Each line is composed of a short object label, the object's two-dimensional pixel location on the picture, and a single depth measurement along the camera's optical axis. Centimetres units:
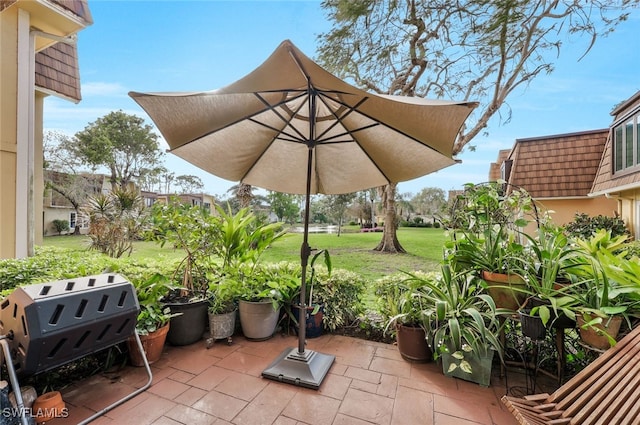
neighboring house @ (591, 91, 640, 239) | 547
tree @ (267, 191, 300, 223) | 2073
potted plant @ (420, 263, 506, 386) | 195
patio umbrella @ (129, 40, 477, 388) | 144
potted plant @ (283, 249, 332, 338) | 281
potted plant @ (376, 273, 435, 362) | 230
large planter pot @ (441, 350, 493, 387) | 202
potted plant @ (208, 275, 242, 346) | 260
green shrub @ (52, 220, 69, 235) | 1741
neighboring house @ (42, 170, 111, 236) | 1692
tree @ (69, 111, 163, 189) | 1752
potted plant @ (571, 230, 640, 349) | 155
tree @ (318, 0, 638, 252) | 726
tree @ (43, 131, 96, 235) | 1678
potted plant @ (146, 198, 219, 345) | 256
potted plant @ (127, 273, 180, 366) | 219
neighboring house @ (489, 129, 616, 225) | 754
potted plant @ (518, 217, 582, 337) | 172
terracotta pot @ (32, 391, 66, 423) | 152
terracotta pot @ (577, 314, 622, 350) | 154
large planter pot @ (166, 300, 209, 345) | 252
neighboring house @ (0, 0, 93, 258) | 346
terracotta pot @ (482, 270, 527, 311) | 198
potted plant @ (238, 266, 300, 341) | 266
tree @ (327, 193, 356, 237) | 1867
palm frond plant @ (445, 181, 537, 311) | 202
